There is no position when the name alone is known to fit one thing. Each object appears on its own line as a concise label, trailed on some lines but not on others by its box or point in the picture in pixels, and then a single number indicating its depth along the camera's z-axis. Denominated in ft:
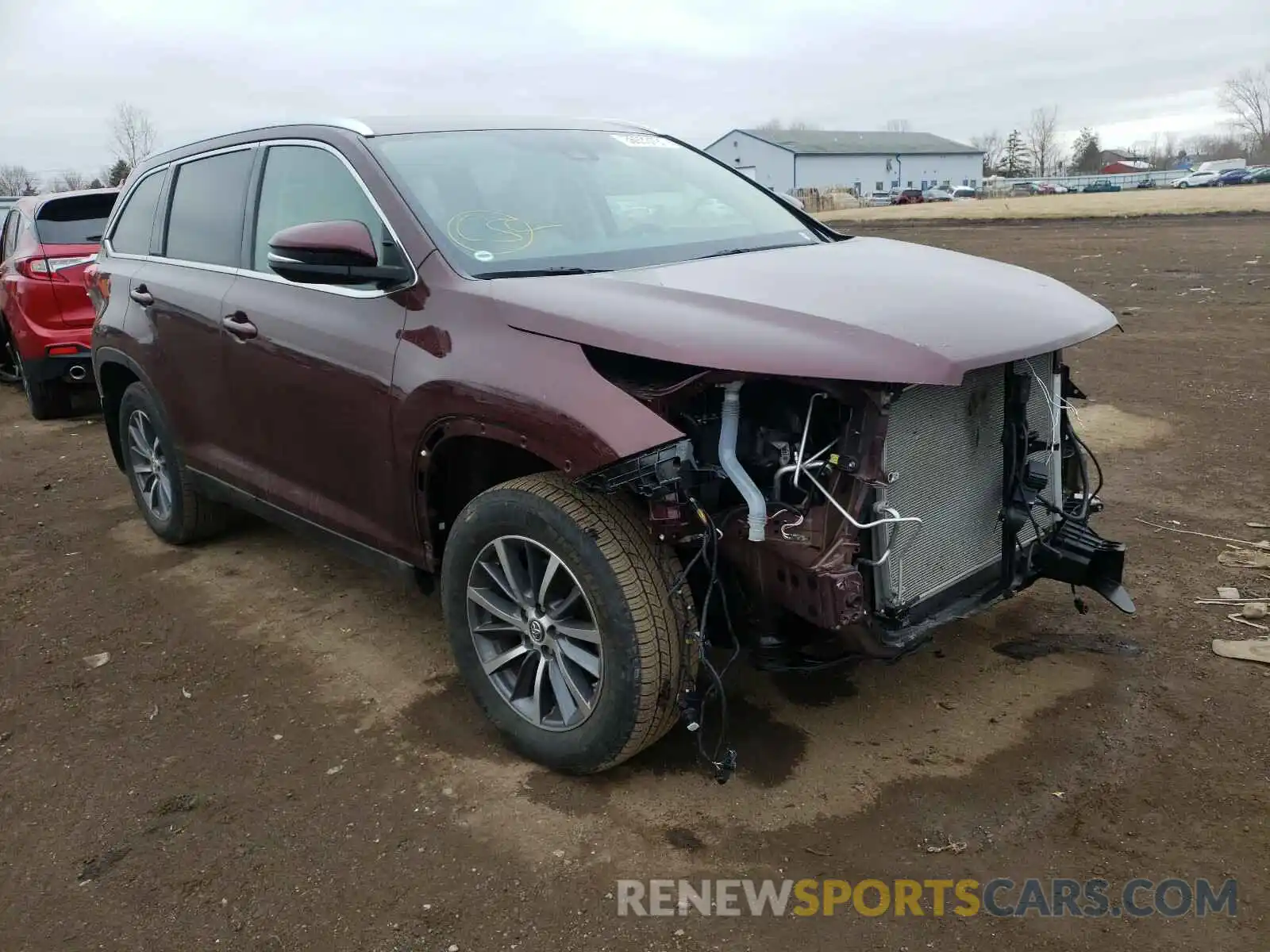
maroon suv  8.87
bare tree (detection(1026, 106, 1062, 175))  384.88
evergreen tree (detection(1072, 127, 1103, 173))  355.77
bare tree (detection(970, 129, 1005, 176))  387.75
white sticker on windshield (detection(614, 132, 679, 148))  13.98
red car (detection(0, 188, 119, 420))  27.45
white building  299.99
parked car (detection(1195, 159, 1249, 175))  249.77
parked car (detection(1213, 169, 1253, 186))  202.96
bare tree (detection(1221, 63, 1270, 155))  314.96
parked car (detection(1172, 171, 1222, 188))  210.59
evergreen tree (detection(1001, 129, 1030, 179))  389.19
